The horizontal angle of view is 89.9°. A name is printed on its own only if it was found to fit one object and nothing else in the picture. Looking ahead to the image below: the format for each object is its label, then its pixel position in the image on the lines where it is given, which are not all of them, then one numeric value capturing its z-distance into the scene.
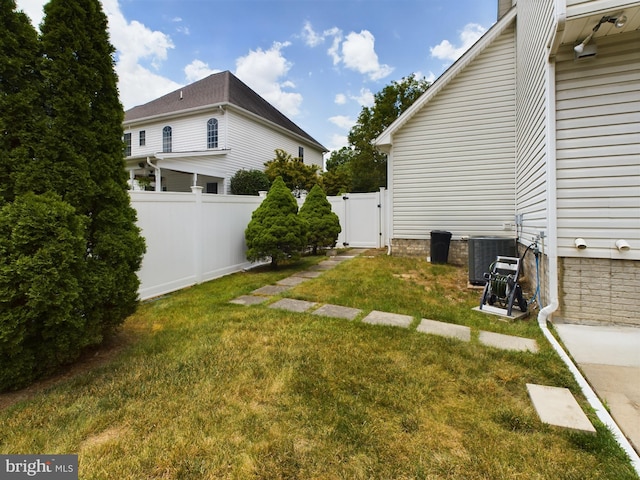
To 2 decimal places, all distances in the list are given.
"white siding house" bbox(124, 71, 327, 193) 14.59
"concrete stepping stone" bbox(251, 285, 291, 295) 5.62
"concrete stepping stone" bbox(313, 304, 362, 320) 4.38
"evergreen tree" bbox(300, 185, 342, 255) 9.94
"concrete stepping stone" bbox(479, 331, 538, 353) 3.27
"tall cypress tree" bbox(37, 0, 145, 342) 2.75
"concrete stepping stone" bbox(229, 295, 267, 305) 5.01
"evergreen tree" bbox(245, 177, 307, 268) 7.31
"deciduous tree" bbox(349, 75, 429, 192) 22.41
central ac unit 5.95
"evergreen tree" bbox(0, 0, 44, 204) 2.49
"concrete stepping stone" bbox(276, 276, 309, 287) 6.29
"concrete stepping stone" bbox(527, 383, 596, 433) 2.04
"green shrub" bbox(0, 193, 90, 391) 2.32
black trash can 8.03
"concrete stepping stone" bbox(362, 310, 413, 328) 4.03
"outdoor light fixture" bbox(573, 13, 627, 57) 3.21
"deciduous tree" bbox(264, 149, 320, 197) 16.23
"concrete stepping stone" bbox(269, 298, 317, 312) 4.68
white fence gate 11.23
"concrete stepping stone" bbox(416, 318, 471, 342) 3.64
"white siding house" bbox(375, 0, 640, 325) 3.53
